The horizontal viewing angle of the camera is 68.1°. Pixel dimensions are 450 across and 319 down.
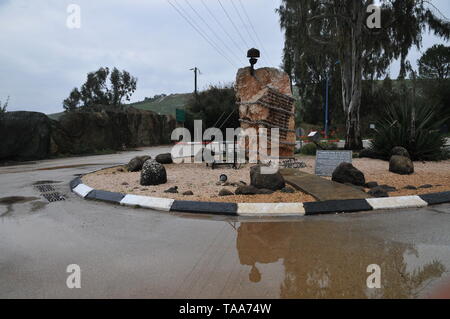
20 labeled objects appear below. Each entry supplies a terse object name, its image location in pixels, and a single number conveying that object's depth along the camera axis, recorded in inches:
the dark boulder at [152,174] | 276.6
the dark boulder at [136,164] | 371.9
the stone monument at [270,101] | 397.1
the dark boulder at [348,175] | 248.1
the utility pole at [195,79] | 1541.6
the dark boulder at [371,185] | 246.1
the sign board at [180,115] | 524.4
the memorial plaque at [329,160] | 290.4
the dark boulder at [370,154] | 428.2
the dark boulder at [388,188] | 231.9
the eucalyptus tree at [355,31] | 563.5
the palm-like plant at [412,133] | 401.7
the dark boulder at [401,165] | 300.6
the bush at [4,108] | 627.2
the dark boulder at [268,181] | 238.2
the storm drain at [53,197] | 238.2
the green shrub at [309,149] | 585.3
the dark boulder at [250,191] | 226.8
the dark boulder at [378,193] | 209.8
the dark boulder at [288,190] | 230.1
